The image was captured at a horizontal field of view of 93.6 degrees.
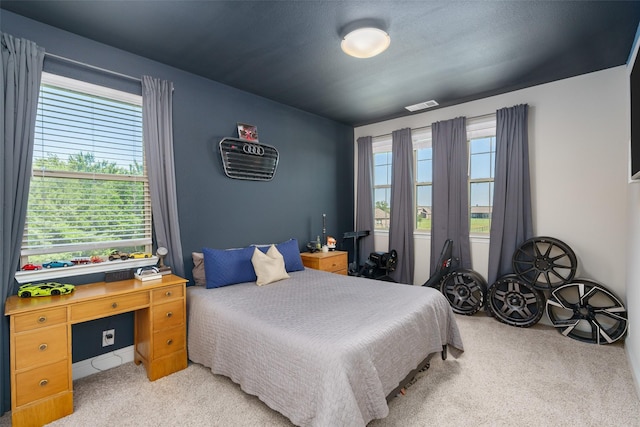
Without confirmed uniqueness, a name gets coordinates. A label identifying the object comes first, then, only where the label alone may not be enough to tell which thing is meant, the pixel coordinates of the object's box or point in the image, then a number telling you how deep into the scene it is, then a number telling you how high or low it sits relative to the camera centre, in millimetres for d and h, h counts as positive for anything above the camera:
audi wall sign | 3412 +543
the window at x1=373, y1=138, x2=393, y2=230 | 4891 +343
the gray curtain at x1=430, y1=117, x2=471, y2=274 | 3965 +165
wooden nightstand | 3910 -769
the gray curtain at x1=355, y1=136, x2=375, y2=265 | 4930 +116
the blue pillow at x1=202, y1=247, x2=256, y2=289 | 2834 -611
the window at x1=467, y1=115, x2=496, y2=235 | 3875 +402
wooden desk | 1818 -880
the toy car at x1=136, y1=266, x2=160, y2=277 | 2524 -567
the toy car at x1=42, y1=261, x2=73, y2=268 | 2305 -451
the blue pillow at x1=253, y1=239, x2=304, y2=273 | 3391 -584
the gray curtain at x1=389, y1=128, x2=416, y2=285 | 4441 -48
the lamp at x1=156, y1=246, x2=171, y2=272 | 2707 -471
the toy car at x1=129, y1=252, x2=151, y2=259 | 2721 -454
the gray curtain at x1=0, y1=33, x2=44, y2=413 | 2039 +407
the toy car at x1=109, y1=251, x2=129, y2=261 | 2625 -442
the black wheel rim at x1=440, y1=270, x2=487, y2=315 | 3681 -1107
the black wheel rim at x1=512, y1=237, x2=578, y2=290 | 3189 -675
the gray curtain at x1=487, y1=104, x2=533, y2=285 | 3494 +109
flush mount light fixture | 2258 +1252
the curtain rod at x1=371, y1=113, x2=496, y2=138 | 3794 +1106
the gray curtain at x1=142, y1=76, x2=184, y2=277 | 2760 +390
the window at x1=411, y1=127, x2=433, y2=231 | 4406 +403
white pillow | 2945 -632
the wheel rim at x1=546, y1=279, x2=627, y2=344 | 2887 -1122
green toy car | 2037 -581
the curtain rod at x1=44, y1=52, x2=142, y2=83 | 2321 +1157
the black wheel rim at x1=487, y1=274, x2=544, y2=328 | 3301 -1132
